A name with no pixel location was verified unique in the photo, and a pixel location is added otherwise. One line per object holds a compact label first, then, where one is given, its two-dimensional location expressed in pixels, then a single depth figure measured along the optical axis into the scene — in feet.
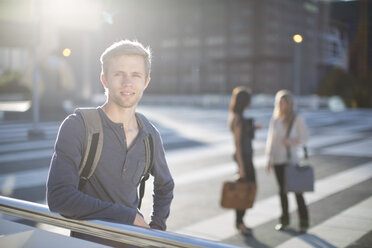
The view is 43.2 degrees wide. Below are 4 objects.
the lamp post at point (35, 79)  50.70
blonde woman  19.84
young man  6.32
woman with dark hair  20.66
